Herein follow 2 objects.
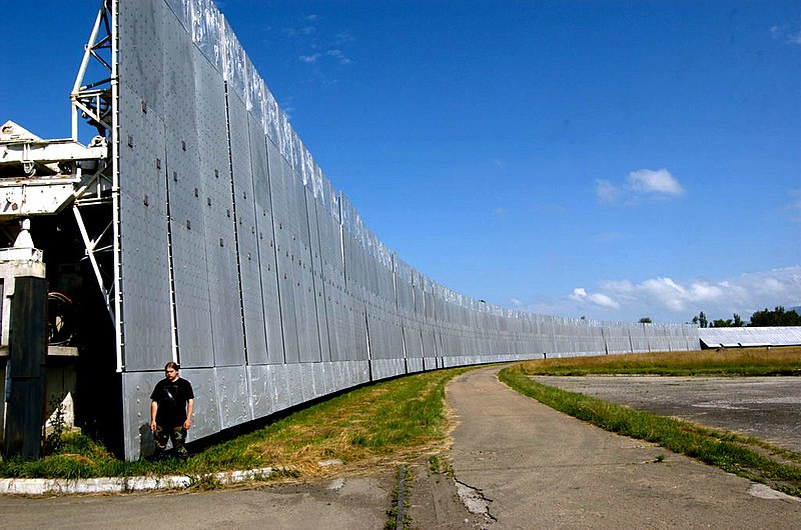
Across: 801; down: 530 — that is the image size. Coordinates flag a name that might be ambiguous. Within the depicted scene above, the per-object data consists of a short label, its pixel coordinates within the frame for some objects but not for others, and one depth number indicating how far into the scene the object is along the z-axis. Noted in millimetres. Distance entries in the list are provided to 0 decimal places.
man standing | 9555
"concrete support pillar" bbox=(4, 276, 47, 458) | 9156
